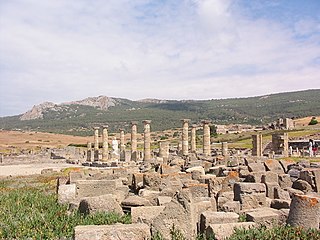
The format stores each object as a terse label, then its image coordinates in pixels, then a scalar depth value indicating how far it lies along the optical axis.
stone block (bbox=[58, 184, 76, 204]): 12.45
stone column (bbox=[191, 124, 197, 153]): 47.59
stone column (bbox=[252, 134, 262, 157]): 39.72
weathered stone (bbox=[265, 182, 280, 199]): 12.21
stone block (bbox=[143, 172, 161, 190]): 13.42
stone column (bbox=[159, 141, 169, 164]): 43.62
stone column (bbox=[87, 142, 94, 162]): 54.26
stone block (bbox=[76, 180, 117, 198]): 12.65
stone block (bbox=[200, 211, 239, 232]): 8.23
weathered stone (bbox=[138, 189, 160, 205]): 10.41
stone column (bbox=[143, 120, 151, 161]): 42.03
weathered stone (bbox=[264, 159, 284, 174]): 17.06
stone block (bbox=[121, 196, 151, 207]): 10.32
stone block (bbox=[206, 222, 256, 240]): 7.46
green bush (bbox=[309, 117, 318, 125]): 82.89
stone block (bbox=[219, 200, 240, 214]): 10.05
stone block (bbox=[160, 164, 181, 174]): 17.90
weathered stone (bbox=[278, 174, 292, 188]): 14.05
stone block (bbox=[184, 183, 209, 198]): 12.02
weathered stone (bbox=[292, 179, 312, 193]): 13.20
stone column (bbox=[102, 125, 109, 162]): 48.98
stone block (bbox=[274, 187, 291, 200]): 11.75
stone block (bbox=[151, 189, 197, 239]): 7.85
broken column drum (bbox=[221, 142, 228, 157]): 42.06
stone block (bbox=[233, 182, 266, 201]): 11.18
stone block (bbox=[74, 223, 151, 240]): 7.09
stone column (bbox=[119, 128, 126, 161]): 51.89
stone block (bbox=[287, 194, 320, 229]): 7.77
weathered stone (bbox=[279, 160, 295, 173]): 18.22
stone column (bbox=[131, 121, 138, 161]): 45.81
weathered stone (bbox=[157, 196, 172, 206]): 9.73
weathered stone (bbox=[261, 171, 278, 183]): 13.31
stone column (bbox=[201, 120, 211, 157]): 42.59
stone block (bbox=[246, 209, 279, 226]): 8.31
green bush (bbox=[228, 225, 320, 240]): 6.88
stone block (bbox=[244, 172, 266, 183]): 13.56
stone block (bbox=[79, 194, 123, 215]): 9.66
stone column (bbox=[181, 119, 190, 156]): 43.62
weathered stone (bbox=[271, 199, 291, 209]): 10.30
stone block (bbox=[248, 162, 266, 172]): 16.30
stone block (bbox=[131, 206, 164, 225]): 8.62
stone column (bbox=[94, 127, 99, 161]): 53.06
